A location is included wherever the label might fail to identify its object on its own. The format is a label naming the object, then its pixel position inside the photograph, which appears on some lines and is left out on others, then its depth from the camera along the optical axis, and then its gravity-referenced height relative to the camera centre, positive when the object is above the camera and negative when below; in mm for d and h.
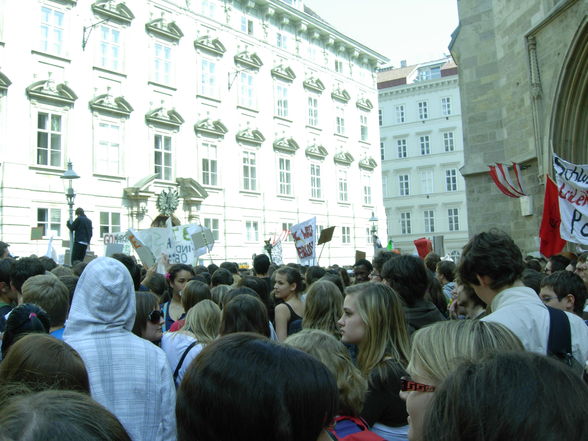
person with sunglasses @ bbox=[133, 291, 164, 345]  4180 -429
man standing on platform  13156 +545
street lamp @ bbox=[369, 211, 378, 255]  30266 +356
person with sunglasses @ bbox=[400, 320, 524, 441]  2086 -364
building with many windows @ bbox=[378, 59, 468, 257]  54562 +8183
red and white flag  14375 +1597
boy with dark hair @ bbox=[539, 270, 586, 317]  5176 -406
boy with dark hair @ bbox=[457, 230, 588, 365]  3275 -272
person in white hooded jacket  3119 -523
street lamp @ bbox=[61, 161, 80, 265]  16208 +1922
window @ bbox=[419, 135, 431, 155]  56028 +9747
